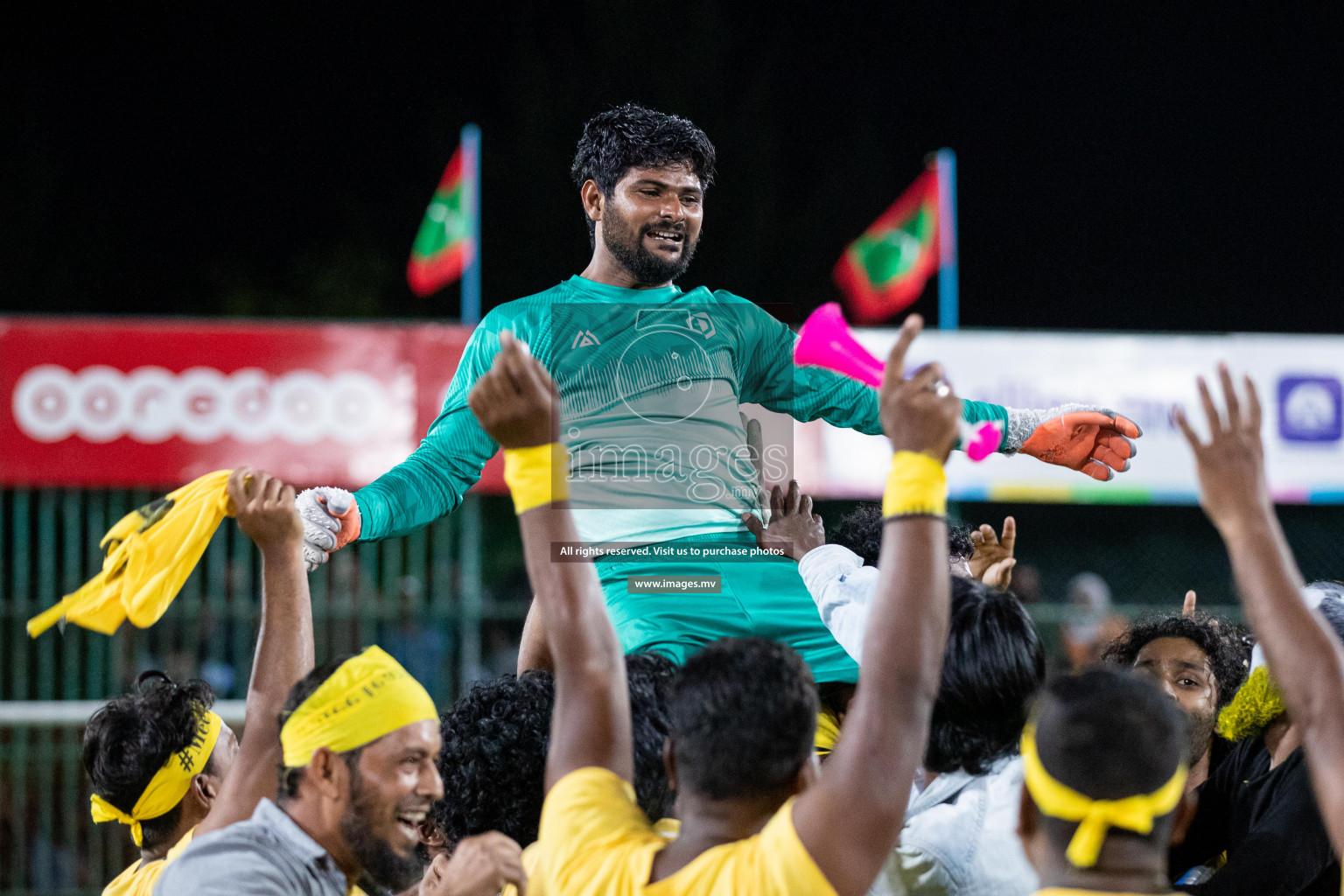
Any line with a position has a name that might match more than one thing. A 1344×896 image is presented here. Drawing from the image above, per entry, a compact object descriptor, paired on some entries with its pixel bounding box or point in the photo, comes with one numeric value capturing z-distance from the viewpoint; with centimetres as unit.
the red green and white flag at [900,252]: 1541
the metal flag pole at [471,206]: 1289
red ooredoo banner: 888
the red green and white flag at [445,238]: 1325
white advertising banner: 996
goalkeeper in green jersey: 397
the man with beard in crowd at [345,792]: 285
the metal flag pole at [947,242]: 1450
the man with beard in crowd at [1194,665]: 371
